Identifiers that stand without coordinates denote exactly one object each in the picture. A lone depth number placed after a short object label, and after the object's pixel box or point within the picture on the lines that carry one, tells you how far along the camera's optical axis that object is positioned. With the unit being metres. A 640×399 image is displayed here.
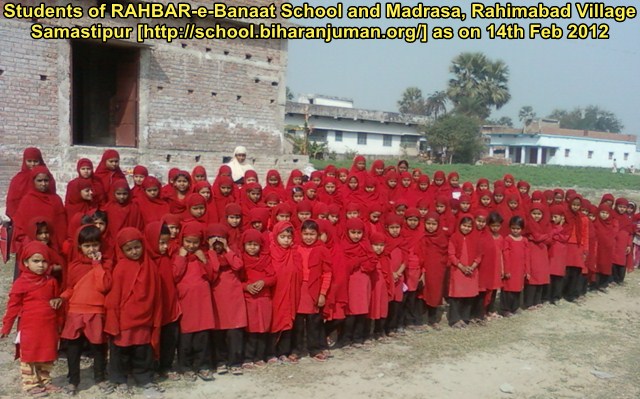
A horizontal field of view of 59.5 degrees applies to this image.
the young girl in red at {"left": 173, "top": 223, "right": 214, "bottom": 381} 4.15
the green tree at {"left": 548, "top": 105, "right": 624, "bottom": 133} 77.06
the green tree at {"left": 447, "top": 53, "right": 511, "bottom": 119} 42.00
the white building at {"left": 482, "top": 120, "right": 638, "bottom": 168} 44.97
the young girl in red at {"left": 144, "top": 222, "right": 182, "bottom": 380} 4.00
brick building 9.80
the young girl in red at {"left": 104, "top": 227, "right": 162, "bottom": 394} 3.78
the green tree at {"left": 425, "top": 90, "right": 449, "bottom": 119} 45.81
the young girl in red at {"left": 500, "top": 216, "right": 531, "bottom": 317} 6.26
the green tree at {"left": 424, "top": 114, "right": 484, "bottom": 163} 34.03
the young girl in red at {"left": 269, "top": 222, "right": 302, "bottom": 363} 4.61
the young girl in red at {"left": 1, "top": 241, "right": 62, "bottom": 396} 3.71
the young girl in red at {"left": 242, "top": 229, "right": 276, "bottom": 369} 4.46
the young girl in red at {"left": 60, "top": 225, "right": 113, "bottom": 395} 3.79
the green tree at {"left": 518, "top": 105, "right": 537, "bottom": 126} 69.38
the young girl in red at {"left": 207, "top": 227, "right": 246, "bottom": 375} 4.32
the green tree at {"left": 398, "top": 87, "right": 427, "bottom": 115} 51.56
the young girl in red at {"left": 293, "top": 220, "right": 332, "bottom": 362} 4.72
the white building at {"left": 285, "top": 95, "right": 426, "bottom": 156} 31.53
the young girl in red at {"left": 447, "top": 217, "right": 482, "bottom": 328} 5.79
